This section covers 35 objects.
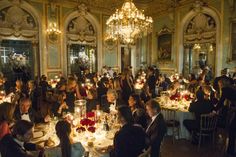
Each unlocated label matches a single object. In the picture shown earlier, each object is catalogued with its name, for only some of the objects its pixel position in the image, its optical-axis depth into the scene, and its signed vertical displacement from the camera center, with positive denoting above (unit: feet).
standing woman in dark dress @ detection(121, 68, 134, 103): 23.90 -1.96
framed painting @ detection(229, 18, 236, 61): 32.36 +4.46
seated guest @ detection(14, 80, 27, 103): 18.37 -1.99
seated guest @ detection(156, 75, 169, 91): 30.96 -2.05
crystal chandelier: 25.04 +5.72
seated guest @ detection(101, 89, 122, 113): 17.17 -2.30
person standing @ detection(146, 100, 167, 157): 10.78 -3.14
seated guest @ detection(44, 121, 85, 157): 9.04 -2.97
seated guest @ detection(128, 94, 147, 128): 12.95 -2.57
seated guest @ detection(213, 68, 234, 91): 23.35 -1.85
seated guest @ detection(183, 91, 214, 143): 16.81 -3.04
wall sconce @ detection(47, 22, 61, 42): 38.24 +6.94
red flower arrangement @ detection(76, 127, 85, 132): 11.75 -3.27
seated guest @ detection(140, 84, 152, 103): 19.23 -2.40
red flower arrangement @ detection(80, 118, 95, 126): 11.81 -2.92
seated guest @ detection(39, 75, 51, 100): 24.52 -1.71
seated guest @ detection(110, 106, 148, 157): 8.96 -3.00
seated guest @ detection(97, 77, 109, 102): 23.72 -2.28
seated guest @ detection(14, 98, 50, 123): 13.35 -2.74
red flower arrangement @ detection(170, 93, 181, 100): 20.49 -2.66
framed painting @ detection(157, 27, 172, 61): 43.45 +5.26
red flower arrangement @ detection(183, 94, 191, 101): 21.08 -2.75
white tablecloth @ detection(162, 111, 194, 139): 18.78 -4.44
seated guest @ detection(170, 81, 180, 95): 23.32 -2.03
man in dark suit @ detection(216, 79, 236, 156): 15.93 -2.89
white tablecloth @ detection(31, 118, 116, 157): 10.53 -3.80
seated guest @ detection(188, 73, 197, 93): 25.25 -1.90
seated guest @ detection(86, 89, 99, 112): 20.55 -3.19
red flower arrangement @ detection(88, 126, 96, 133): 11.46 -3.19
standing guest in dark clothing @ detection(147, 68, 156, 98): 27.68 -1.38
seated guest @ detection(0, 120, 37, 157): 7.76 -2.72
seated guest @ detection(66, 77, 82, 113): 18.78 -2.15
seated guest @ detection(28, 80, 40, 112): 19.87 -2.43
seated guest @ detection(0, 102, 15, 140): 9.74 -2.27
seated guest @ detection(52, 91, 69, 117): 16.22 -2.87
